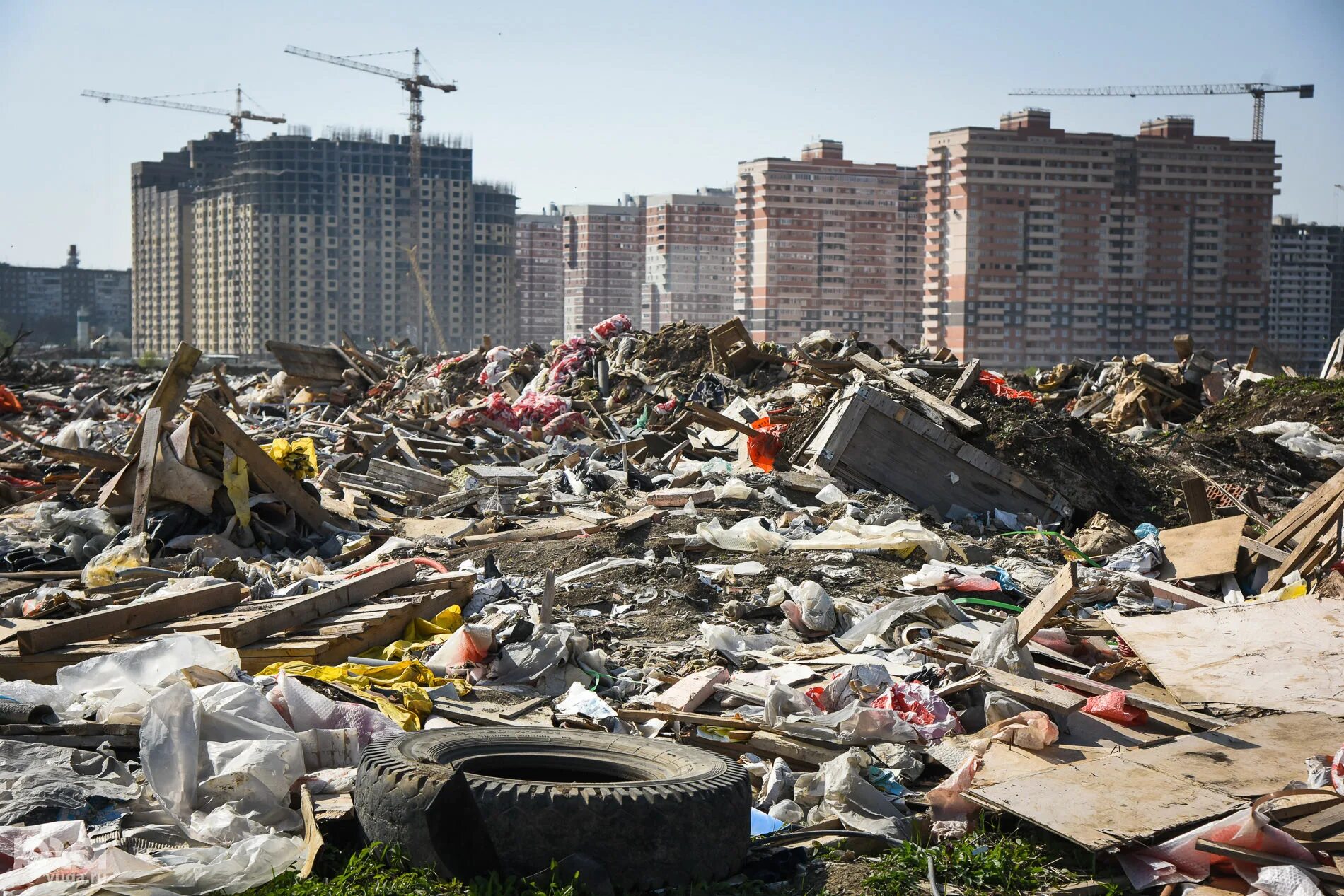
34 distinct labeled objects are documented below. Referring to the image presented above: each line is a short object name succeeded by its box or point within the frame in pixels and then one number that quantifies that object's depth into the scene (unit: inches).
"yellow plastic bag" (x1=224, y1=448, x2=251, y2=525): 341.6
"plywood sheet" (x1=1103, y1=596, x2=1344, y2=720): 192.2
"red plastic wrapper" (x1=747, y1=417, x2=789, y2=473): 445.1
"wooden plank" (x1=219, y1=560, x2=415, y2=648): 210.8
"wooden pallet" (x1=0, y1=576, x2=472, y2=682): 198.5
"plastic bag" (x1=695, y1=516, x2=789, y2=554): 321.4
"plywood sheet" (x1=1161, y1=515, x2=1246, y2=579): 287.0
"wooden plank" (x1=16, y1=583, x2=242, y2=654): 200.7
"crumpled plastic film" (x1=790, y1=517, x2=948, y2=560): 316.5
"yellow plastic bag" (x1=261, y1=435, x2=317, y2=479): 376.2
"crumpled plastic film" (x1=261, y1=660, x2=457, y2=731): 185.3
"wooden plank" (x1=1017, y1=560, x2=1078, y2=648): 193.0
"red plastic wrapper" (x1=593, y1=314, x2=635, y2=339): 759.1
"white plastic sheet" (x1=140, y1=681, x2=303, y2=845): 144.1
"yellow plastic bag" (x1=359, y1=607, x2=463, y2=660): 223.9
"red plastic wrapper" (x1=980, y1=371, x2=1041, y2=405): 470.3
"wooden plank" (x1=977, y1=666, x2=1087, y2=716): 182.1
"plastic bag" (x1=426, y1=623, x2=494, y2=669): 216.2
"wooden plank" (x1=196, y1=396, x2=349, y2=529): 340.8
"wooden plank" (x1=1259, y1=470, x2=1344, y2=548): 291.1
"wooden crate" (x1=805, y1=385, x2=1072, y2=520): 404.8
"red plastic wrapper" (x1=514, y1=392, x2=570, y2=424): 620.7
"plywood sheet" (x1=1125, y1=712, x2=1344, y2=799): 157.8
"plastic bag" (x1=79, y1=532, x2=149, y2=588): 288.5
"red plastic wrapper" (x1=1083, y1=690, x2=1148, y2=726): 185.8
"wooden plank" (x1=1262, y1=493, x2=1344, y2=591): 269.9
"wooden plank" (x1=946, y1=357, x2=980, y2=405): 442.9
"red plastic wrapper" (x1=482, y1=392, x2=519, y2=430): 609.9
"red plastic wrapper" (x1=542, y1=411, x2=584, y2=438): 597.0
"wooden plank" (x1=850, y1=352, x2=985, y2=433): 414.0
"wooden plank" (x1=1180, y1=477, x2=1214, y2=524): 329.4
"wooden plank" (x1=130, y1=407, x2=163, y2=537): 334.3
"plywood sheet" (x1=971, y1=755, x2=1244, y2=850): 141.7
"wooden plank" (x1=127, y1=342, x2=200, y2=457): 370.0
